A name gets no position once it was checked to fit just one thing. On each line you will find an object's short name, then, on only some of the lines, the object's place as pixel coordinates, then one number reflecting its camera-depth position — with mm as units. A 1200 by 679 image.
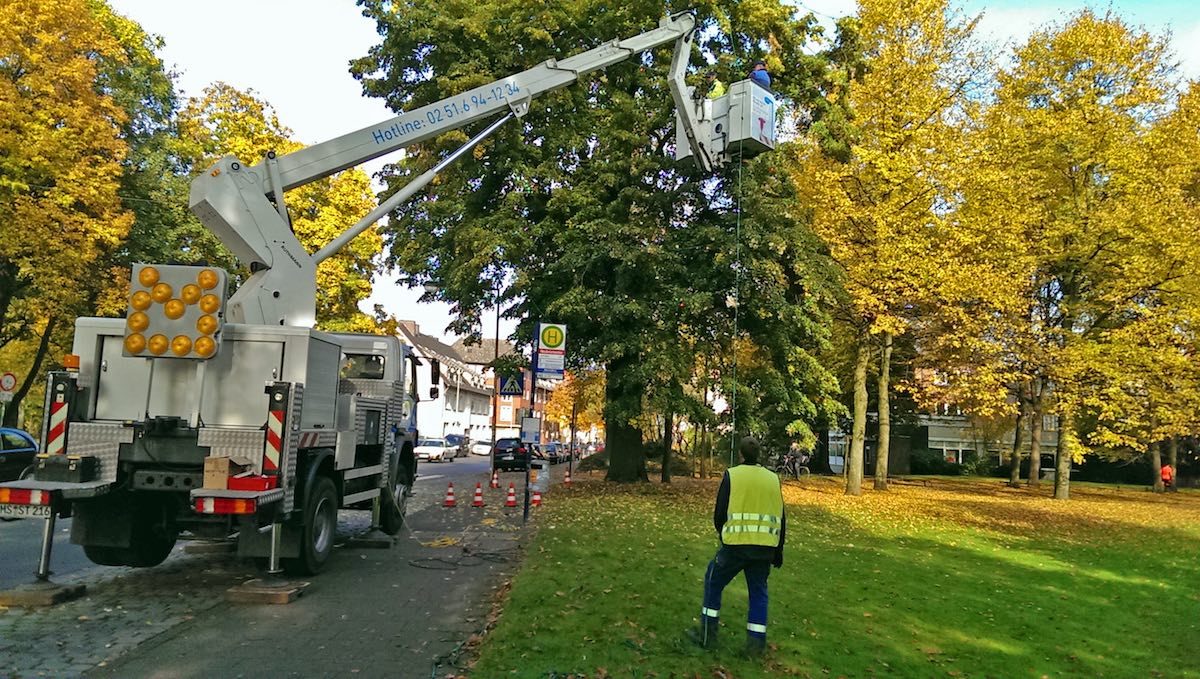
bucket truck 7434
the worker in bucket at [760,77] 9883
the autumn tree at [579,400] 29269
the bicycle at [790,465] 30891
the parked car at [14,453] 14875
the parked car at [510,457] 35531
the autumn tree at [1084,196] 20469
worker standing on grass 5797
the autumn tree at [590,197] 17328
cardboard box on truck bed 7293
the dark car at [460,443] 55906
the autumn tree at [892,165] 19750
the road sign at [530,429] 13555
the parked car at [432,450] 45750
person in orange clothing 34219
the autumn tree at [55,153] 20188
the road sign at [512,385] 19219
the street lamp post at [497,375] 19828
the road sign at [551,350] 13422
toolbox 7355
